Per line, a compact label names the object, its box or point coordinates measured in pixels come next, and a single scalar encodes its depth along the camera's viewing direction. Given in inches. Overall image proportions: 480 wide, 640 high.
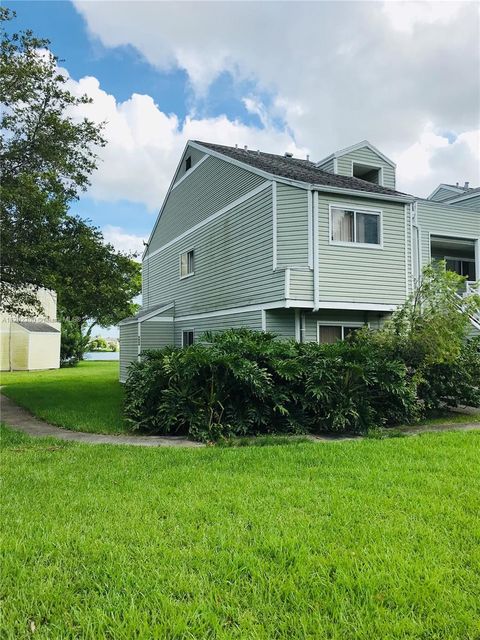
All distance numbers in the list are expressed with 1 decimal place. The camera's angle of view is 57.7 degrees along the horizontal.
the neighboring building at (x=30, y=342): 1085.1
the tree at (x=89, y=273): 424.8
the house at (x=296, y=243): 466.9
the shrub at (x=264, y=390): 327.3
